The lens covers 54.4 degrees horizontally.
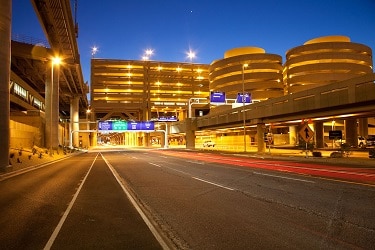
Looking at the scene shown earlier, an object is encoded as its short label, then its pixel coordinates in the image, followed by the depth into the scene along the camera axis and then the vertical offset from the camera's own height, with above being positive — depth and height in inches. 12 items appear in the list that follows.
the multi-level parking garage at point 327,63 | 3993.6 +851.2
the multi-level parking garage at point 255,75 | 4308.6 +774.6
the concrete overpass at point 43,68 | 816.9 +446.3
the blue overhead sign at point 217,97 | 2037.4 +243.6
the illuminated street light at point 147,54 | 5552.7 +1353.2
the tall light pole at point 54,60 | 1625.5 +373.8
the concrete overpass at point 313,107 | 1103.6 +127.9
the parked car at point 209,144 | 3336.9 -32.8
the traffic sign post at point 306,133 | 1178.0 +20.2
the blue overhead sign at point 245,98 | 1971.0 +228.4
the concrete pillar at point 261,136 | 1872.5 +19.6
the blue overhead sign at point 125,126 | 3326.8 +144.9
